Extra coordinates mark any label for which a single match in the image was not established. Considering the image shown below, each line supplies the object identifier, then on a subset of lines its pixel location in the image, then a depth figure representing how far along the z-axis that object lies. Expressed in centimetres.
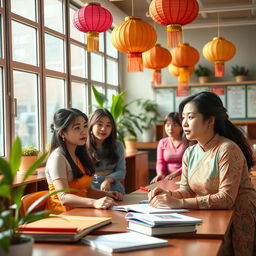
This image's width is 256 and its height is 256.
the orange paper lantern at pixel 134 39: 426
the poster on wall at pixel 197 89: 909
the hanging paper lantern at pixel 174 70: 745
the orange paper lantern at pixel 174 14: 389
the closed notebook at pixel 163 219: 187
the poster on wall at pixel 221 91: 900
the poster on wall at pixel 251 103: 892
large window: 492
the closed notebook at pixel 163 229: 187
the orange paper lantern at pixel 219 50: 607
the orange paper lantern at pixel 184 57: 624
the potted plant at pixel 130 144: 773
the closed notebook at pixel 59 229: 180
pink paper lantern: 437
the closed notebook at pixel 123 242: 167
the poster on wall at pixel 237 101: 895
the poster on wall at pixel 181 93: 918
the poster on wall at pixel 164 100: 925
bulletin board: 894
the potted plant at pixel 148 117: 907
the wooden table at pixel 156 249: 165
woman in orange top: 276
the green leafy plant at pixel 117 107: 688
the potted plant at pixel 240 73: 880
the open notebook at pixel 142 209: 222
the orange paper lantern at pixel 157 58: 570
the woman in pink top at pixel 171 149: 525
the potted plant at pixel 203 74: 897
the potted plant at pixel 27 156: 459
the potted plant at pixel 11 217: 131
